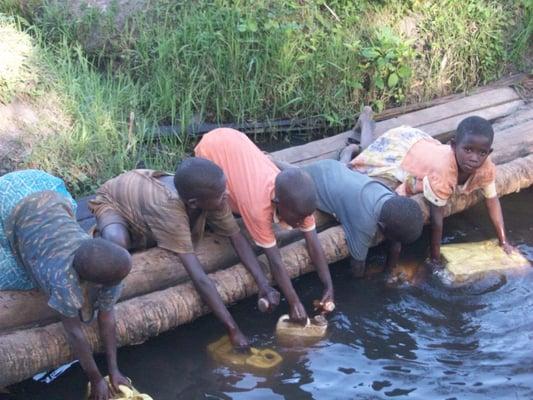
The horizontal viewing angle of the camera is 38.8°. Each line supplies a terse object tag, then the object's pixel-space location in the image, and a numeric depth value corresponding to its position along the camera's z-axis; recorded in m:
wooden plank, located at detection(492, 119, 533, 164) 6.44
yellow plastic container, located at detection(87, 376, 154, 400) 3.82
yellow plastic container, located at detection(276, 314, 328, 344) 4.65
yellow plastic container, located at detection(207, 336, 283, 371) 4.39
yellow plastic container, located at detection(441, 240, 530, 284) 5.27
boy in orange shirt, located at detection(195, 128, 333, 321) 4.46
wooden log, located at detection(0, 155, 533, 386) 3.92
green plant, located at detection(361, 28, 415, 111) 7.26
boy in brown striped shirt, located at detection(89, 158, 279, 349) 4.27
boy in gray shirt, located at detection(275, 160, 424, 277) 4.80
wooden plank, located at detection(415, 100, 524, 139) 6.77
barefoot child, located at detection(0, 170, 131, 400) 3.59
